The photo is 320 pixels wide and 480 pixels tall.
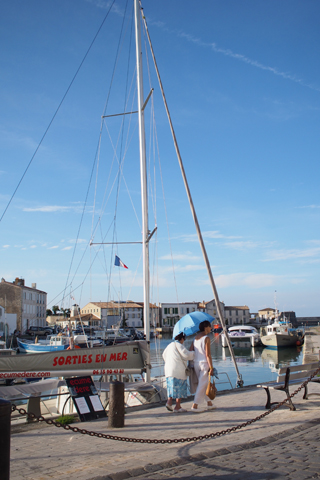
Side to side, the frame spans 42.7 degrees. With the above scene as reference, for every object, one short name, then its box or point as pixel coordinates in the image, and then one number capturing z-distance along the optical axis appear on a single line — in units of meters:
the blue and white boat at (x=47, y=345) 44.53
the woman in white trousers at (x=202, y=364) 8.61
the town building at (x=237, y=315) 137.12
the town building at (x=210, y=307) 132.46
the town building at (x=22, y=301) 77.69
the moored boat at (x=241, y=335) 66.89
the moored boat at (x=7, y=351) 29.09
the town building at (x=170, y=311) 127.31
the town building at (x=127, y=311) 115.50
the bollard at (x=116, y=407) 7.35
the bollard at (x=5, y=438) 4.03
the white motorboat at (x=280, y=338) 55.03
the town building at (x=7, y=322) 64.15
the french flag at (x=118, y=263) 17.80
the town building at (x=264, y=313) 163.23
